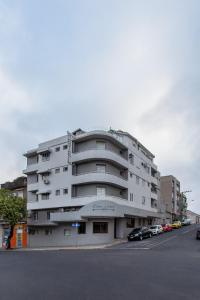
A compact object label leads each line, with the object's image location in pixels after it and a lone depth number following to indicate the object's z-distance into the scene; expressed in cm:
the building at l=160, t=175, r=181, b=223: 6361
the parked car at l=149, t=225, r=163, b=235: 3212
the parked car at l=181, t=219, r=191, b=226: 5111
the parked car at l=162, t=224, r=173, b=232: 3731
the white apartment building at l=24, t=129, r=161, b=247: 2833
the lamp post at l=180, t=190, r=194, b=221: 7030
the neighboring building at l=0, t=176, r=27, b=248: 3336
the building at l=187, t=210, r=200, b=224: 9328
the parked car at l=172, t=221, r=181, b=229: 4337
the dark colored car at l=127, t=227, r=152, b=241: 2777
